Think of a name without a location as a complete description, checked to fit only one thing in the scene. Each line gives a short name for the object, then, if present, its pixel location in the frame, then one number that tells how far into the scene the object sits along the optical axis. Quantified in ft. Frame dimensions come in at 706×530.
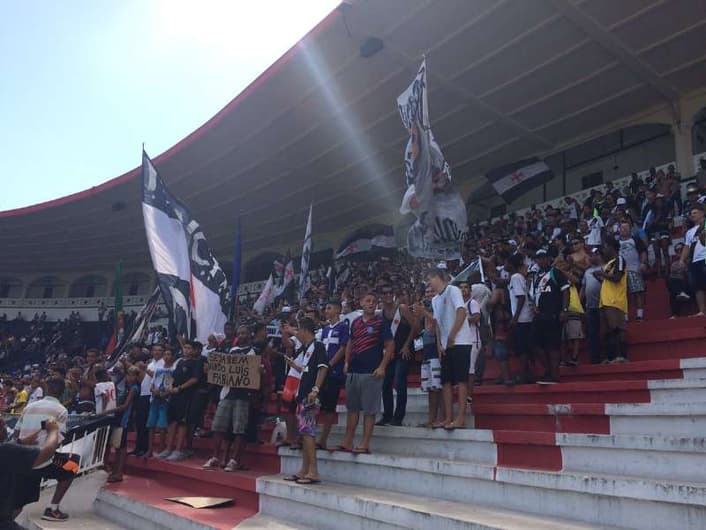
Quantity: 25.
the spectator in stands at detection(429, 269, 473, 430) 15.57
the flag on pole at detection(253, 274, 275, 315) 42.14
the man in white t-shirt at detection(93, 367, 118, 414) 23.95
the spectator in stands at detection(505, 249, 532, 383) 18.65
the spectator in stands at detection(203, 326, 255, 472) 19.75
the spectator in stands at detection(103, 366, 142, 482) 22.79
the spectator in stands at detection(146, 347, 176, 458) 23.99
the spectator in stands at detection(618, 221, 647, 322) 21.84
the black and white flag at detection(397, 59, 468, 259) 21.81
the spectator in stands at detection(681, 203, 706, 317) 18.98
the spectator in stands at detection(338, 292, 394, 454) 16.11
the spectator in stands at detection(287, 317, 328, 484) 15.51
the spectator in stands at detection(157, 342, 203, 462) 23.17
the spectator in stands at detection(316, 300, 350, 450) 17.20
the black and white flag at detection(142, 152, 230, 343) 27.14
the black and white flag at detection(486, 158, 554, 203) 49.73
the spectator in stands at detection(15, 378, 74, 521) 13.08
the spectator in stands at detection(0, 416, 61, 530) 12.34
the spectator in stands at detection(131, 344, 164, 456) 25.30
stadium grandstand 13.05
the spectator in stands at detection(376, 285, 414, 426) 18.12
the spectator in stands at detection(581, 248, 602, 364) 18.85
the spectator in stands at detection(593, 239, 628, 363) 18.11
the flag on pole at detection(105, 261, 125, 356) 48.06
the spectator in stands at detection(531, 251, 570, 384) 17.98
